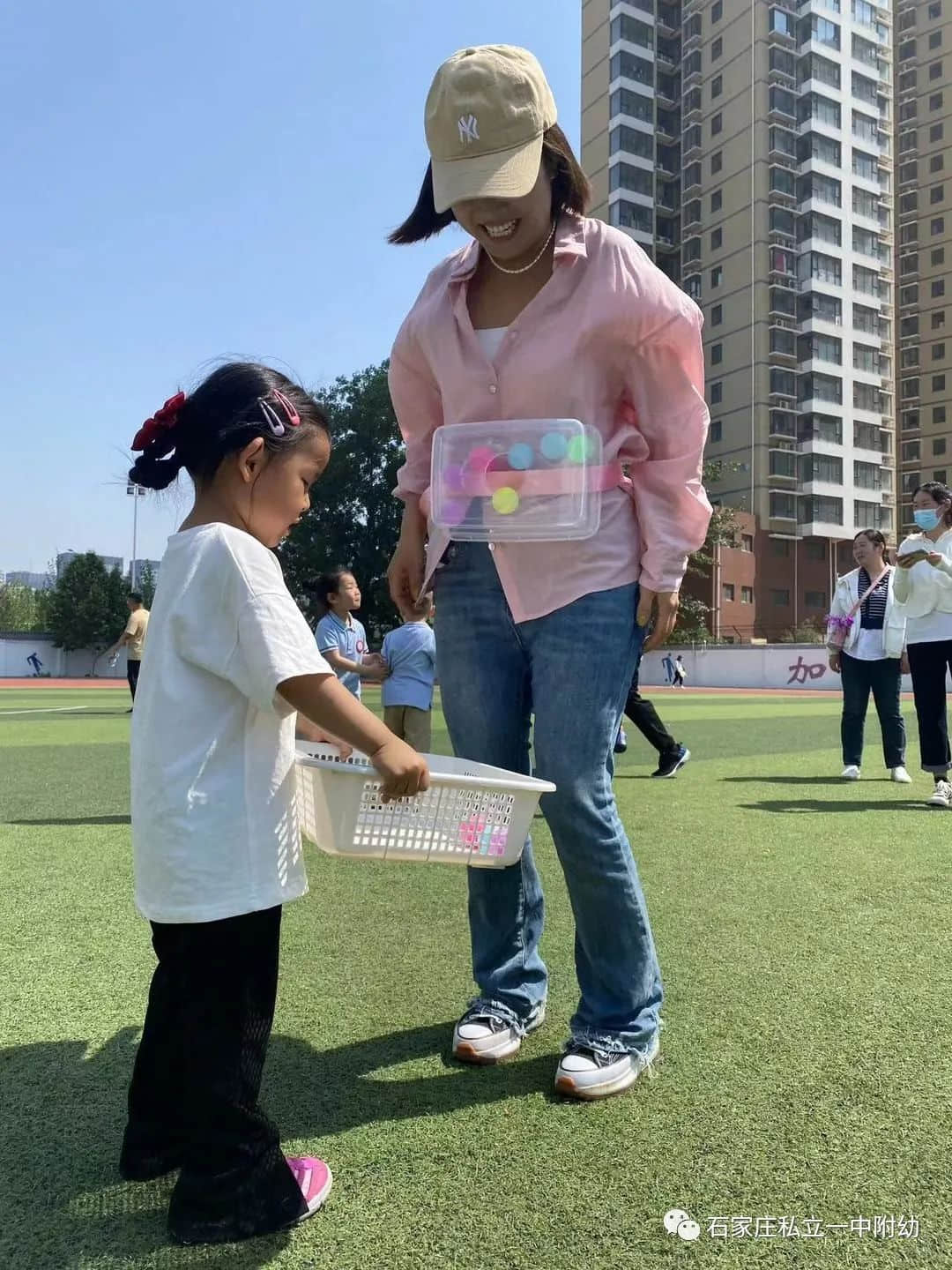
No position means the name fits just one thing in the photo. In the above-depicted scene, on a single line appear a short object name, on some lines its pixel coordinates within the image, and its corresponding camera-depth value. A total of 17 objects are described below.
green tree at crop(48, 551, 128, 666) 53.21
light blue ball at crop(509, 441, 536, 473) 2.03
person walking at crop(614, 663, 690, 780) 7.20
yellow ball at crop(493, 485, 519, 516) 2.05
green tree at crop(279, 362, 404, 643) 37.66
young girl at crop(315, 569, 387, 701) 5.75
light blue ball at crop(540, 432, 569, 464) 2.00
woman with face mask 5.85
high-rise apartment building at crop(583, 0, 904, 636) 51.06
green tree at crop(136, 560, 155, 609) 57.47
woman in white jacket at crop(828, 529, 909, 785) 7.00
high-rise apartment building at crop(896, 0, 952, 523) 59.72
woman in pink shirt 1.91
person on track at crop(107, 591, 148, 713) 11.85
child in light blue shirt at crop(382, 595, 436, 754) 5.72
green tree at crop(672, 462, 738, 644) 44.16
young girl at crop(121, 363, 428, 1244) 1.52
